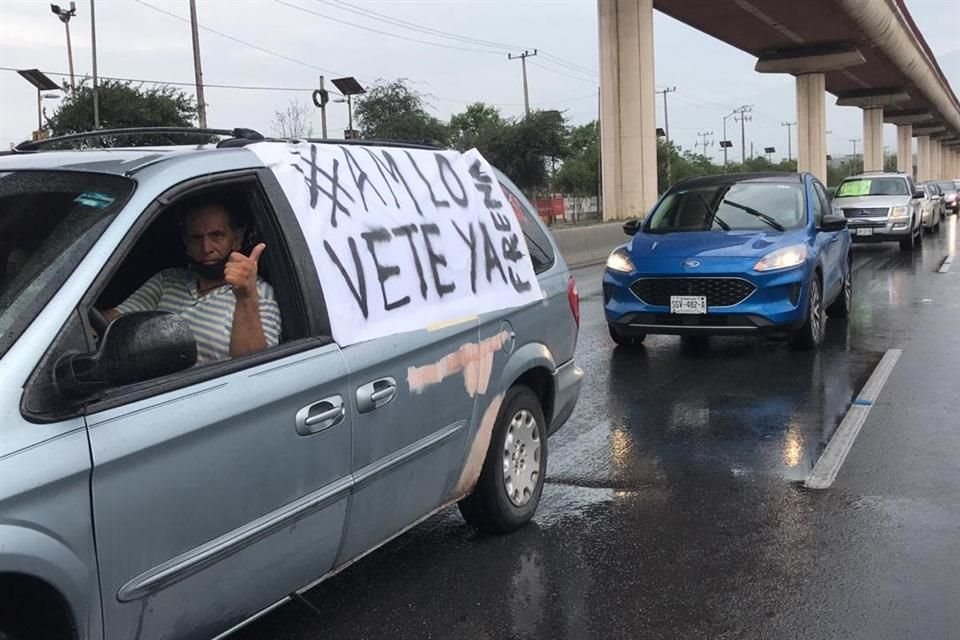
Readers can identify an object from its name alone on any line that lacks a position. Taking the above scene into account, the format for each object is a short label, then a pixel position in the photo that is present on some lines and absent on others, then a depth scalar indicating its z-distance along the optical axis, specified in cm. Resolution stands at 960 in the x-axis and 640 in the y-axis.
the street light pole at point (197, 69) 3266
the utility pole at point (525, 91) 6587
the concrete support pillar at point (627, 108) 2803
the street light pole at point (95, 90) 3875
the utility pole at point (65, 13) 5162
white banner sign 332
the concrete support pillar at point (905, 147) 8875
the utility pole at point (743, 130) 11224
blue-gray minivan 233
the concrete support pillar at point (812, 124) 4706
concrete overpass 2825
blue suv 857
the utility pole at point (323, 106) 3059
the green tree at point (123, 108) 4297
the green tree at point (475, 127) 5819
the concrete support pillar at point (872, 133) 6838
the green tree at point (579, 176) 7475
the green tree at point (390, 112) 5253
